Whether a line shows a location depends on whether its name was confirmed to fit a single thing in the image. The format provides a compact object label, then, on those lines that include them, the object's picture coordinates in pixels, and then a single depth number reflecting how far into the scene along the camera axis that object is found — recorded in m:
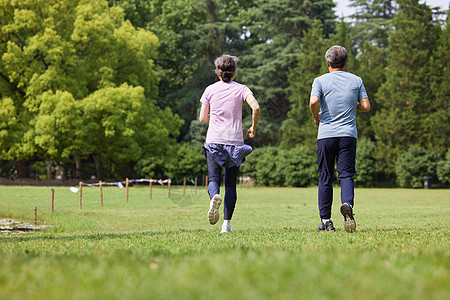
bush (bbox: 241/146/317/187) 42.34
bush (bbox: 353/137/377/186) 41.50
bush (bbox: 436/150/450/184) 37.66
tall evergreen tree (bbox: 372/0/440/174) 39.56
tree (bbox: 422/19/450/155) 38.69
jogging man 7.22
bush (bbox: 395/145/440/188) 38.34
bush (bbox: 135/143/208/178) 42.66
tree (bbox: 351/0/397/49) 54.29
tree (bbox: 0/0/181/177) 36.09
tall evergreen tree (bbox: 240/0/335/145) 48.94
